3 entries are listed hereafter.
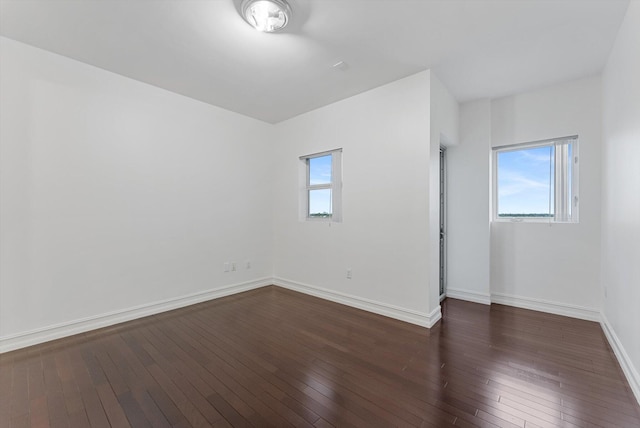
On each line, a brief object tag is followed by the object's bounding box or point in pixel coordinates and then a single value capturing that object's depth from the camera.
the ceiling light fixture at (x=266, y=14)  1.95
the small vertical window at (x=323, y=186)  3.92
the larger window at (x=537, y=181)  3.19
